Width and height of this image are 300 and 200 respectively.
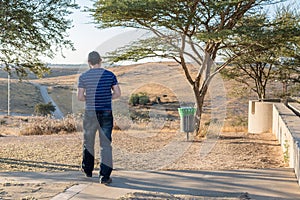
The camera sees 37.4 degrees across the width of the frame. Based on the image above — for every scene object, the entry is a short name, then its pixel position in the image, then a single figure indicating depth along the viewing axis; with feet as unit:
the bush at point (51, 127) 51.39
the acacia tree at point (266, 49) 39.11
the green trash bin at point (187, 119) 38.42
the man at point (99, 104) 18.75
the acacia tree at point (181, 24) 38.32
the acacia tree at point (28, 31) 33.04
